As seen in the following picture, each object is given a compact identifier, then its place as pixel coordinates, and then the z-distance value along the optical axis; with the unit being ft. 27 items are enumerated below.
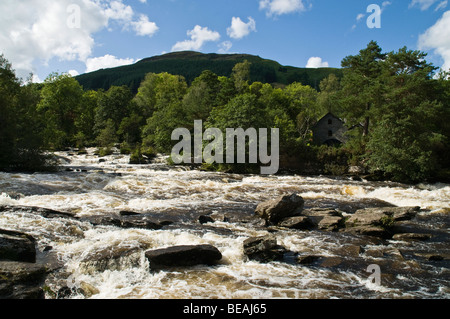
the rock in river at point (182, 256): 27.99
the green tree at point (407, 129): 90.07
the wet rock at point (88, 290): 23.25
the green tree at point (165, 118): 144.05
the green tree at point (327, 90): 242.37
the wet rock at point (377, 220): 40.09
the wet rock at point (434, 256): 31.99
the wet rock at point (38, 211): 40.61
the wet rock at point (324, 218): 43.30
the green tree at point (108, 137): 173.47
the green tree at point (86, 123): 188.24
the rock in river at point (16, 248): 26.21
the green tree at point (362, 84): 108.17
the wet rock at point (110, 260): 26.78
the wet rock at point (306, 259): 30.27
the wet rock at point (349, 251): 32.86
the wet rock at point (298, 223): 43.27
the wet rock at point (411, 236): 38.93
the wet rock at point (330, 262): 29.84
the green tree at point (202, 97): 152.41
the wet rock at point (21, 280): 21.04
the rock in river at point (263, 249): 30.60
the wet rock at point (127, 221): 39.72
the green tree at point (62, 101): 203.31
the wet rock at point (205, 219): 44.60
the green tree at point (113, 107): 205.77
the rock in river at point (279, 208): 46.06
